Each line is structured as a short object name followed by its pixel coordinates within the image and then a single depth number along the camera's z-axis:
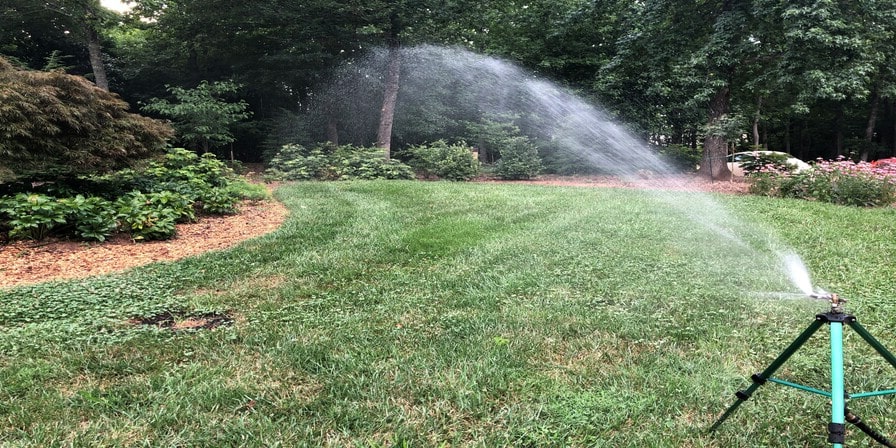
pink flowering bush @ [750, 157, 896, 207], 8.27
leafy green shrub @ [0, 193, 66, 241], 5.05
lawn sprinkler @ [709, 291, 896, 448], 1.16
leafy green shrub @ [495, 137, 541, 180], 14.84
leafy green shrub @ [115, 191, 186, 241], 5.52
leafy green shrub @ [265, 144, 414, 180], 13.90
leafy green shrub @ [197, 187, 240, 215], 7.11
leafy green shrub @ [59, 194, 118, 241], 5.27
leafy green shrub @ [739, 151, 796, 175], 12.78
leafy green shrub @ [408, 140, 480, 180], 14.92
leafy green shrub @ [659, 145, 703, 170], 16.38
